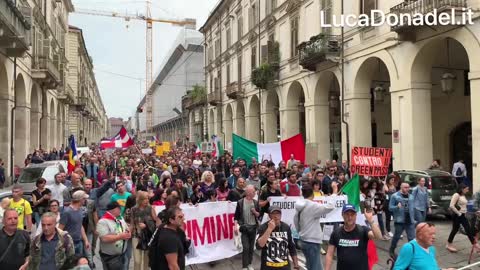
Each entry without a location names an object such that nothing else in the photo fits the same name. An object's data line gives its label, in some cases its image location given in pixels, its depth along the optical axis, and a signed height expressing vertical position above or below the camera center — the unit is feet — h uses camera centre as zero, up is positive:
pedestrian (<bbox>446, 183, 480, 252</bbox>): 32.42 -4.70
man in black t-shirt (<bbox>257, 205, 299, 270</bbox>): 18.98 -3.99
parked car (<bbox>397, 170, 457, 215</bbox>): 45.01 -4.24
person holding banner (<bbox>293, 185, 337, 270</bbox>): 23.26 -4.01
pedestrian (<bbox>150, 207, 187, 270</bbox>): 17.07 -3.53
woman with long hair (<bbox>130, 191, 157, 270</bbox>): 23.68 -3.99
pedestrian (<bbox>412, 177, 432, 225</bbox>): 32.78 -3.98
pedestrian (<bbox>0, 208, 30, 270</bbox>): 17.61 -3.64
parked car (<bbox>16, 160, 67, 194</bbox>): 50.75 -2.76
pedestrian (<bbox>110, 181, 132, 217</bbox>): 28.26 -2.88
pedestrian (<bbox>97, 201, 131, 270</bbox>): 20.67 -3.93
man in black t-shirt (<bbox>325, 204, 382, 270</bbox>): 17.40 -3.65
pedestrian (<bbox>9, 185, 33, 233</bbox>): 27.09 -3.36
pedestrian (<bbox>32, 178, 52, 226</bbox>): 31.01 -3.32
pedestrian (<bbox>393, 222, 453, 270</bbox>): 15.43 -3.58
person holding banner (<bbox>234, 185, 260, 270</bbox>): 27.09 -4.13
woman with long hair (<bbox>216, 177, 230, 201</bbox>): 32.04 -3.03
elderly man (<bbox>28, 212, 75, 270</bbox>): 17.52 -3.66
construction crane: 435.12 +110.85
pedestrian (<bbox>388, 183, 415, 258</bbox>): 31.17 -4.64
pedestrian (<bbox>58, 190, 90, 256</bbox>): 22.93 -3.54
